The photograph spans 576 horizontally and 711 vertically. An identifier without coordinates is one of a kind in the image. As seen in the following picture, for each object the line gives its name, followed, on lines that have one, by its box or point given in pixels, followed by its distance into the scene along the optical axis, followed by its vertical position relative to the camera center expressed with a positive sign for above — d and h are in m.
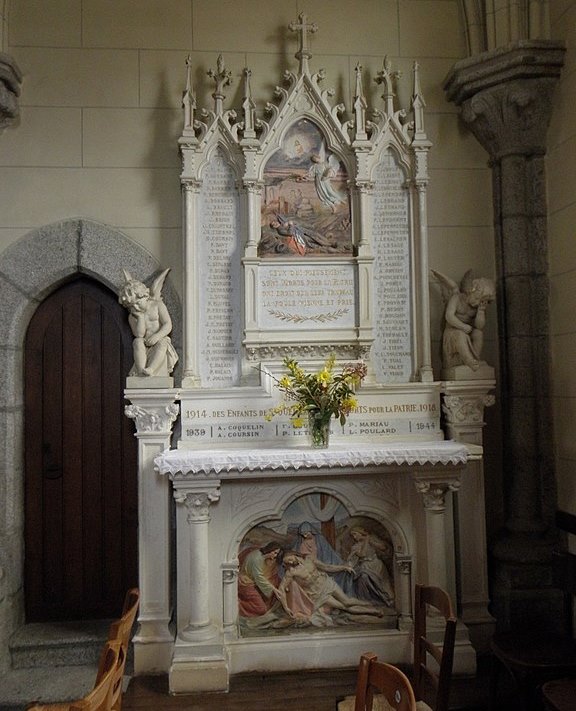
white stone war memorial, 3.49 -0.29
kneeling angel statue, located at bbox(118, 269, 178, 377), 3.62 +0.27
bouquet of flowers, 3.45 -0.13
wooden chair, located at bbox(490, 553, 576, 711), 2.79 -1.39
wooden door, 3.99 -0.59
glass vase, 3.49 -0.35
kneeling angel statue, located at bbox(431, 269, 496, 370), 3.76 +0.32
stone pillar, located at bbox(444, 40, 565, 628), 3.75 +0.47
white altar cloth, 3.28 -0.49
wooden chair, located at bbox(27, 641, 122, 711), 1.65 -0.93
